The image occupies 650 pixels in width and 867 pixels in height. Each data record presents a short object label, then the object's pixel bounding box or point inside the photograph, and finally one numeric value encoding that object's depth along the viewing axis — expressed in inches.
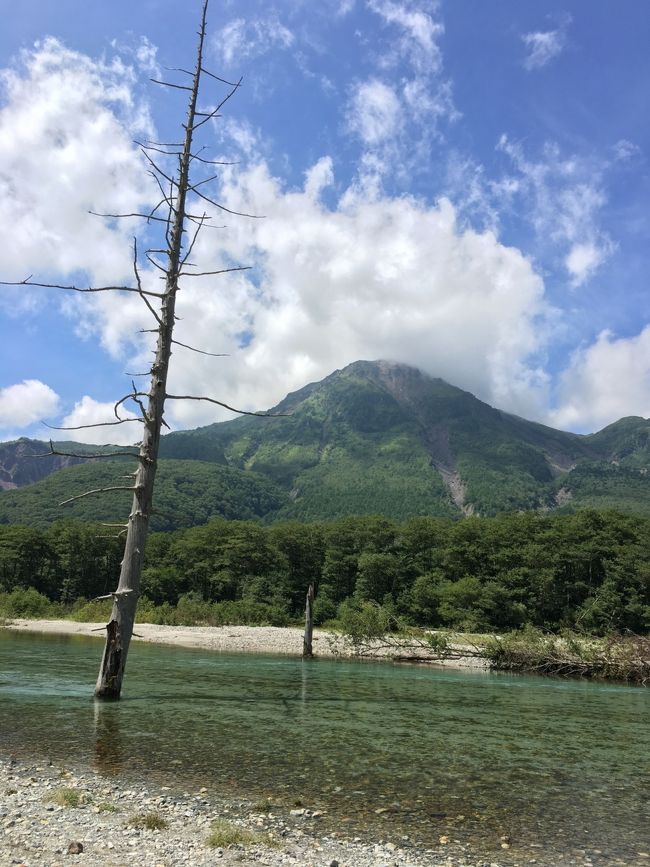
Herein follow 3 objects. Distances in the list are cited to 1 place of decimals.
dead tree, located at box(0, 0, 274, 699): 601.6
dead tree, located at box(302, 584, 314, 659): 1577.3
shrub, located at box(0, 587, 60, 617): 2901.1
